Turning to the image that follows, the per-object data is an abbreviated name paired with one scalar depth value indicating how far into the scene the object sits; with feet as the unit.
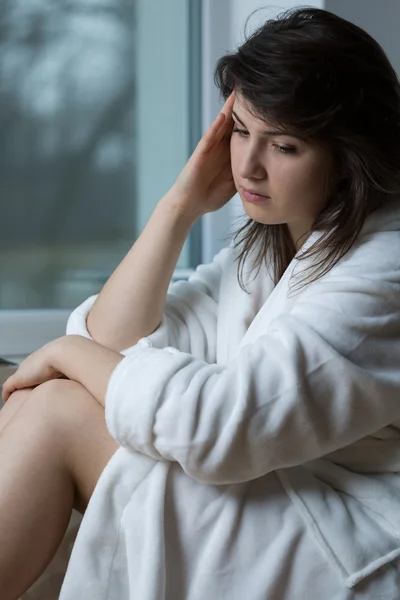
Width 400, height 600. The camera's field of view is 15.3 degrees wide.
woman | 6.18
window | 8.60
